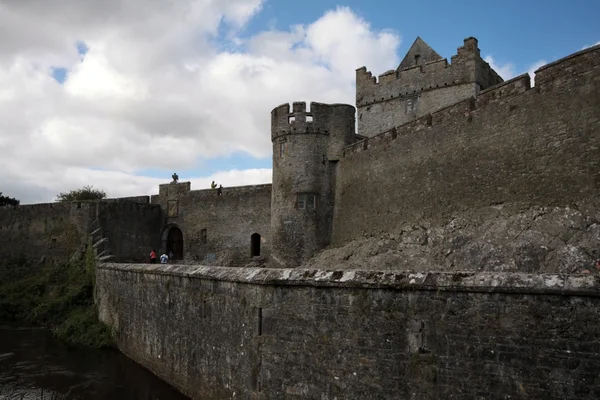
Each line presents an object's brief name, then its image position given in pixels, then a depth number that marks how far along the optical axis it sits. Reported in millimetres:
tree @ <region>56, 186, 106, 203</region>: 47238
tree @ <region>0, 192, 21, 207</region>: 41841
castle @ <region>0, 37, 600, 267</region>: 11805
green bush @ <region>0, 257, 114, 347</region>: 16869
